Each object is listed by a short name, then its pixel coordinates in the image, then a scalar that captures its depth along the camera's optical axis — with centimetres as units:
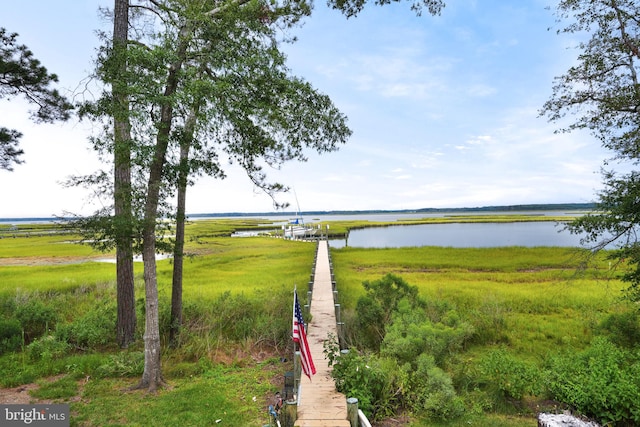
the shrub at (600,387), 571
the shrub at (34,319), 1042
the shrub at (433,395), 607
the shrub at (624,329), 1040
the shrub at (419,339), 774
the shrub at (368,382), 616
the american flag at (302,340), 644
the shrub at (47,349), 869
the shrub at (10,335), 931
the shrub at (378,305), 1053
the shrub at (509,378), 708
